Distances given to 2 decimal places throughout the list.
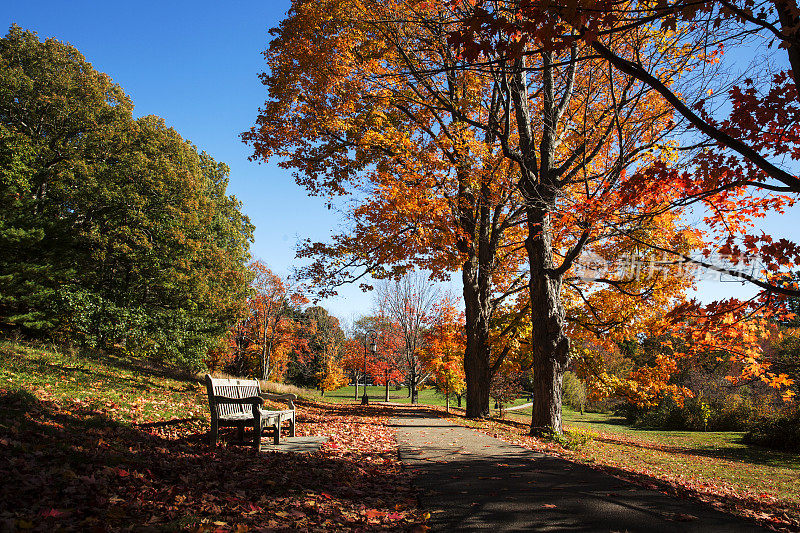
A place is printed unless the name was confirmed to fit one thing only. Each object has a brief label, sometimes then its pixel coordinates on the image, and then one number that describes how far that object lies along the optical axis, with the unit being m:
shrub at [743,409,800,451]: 14.50
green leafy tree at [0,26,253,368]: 14.95
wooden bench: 5.97
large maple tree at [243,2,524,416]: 12.04
